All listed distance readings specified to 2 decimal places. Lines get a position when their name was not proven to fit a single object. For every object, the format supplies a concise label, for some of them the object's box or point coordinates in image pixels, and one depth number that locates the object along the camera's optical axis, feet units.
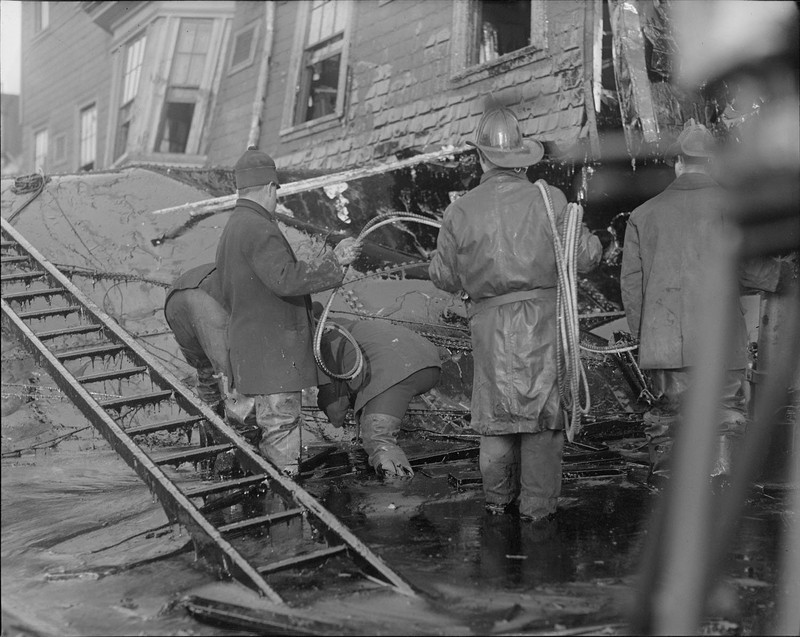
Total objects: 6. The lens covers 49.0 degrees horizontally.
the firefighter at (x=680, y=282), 17.67
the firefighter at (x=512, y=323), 15.96
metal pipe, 46.83
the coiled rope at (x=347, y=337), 18.74
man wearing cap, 18.02
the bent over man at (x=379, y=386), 20.06
